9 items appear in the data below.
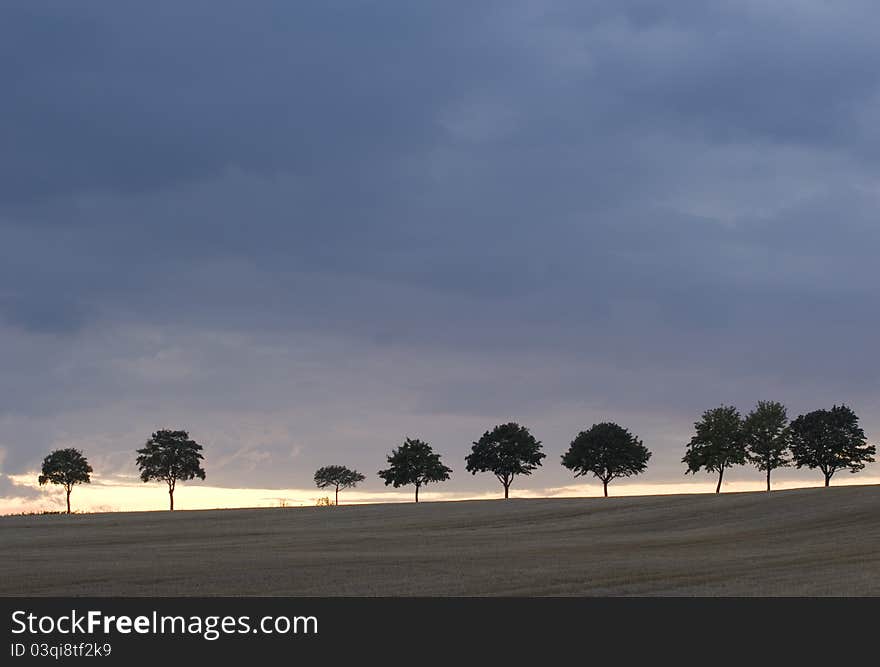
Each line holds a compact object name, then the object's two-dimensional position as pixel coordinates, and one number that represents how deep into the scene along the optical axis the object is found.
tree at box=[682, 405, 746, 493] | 123.44
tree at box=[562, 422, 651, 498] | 132.62
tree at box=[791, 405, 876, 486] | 131.88
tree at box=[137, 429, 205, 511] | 133.12
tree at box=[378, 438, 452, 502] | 137.62
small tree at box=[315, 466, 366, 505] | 165.00
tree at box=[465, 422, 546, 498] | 138.25
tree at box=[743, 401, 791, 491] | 125.81
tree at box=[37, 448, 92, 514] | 136.12
